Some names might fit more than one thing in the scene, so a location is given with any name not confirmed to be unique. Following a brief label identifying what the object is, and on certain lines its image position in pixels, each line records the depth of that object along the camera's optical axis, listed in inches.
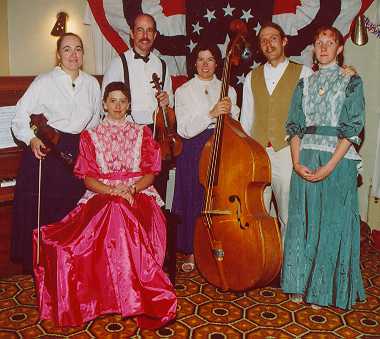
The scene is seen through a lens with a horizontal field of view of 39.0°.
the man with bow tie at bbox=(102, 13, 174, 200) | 136.6
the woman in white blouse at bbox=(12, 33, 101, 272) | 124.2
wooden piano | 128.6
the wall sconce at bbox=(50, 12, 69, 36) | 159.9
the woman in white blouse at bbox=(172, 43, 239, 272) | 132.4
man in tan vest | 123.6
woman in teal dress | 111.6
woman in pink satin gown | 107.8
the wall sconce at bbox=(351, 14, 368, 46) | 150.3
